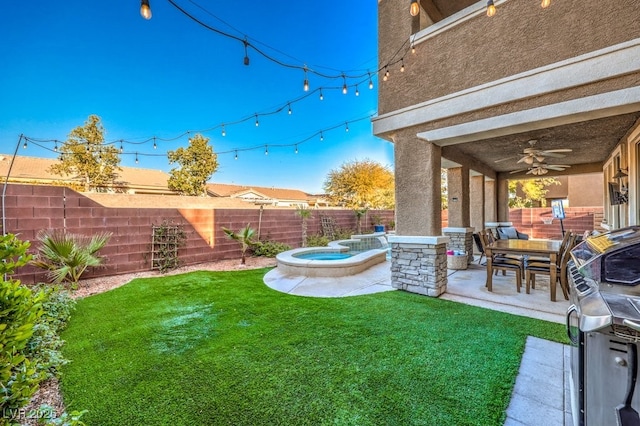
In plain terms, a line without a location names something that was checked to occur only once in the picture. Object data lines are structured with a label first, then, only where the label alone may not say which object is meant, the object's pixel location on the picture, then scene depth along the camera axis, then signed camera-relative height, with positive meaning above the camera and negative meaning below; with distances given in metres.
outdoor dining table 4.81 -0.83
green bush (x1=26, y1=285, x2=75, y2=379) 2.79 -1.46
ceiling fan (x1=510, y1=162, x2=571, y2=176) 7.48 +1.14
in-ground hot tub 6.66 -1.39
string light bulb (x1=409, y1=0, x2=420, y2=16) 3.12 +2.37
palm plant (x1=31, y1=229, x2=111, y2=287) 5.56 -0.82
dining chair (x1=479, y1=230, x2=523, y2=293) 5.24 -1.12
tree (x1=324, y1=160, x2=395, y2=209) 18.73 +1.84
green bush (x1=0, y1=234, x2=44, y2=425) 1.49 -0.64
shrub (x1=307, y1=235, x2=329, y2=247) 11.39 -1.27
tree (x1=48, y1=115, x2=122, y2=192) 16.33 +3.60
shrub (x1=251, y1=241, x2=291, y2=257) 10.02 -1.38
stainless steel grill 1.33 -0.69
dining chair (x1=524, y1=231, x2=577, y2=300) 4.84 -1.12
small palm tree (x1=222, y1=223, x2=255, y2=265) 8.39 -0.73
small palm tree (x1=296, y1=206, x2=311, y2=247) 11.56 -0.23
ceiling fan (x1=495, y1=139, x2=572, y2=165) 6.03 +1.25
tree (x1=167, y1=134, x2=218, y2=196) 19.88 +3.59
